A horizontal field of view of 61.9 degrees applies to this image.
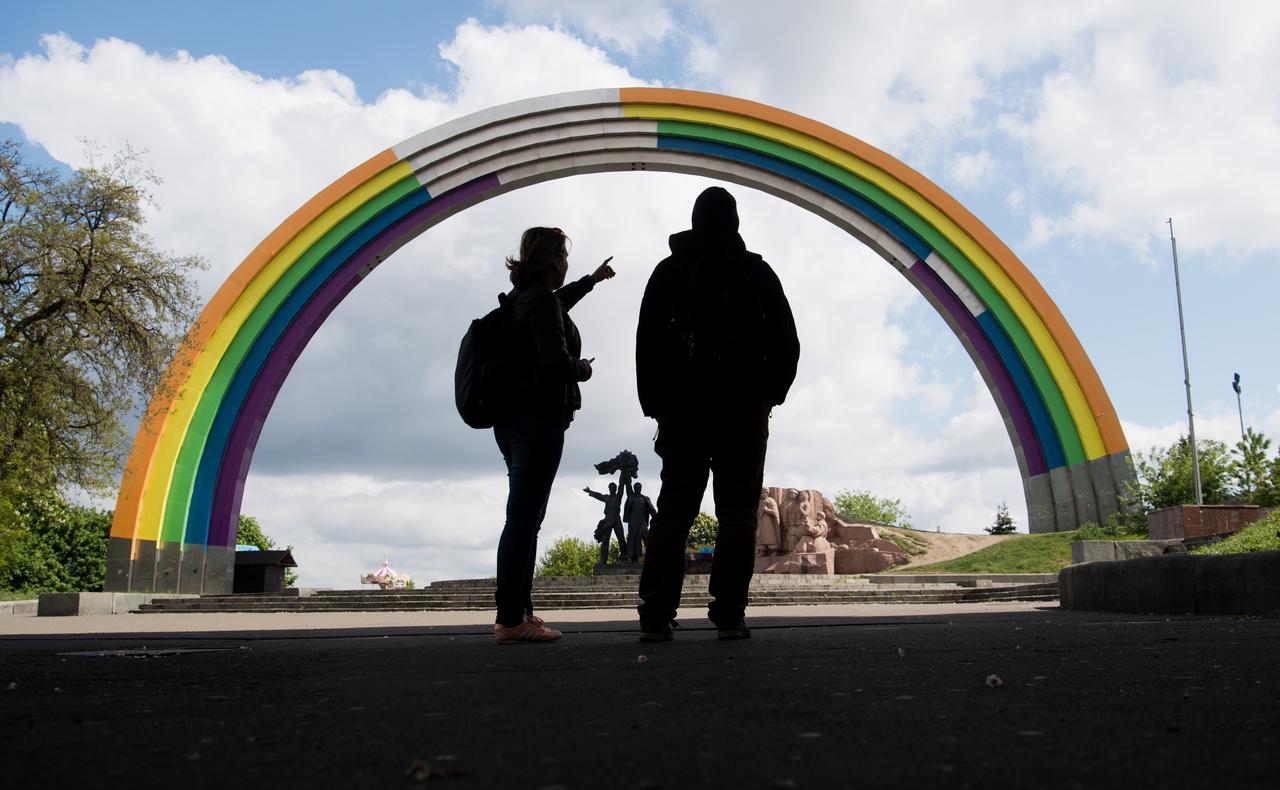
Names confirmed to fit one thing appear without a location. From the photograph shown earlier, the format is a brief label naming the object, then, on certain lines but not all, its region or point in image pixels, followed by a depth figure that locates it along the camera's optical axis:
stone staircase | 14.90
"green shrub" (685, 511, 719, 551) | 46.41
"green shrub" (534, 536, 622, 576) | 49.68
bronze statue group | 23.59
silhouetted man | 4.53
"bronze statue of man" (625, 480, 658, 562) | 23.58
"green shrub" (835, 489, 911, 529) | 71.75
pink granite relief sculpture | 27.81
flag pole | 24.45
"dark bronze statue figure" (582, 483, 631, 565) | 23.67
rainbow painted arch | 24.62
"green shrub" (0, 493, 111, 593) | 29.55
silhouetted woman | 4.61
